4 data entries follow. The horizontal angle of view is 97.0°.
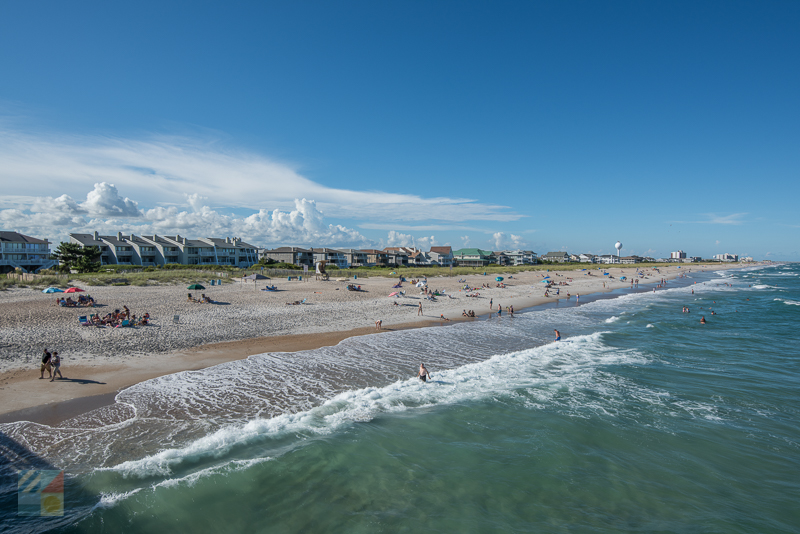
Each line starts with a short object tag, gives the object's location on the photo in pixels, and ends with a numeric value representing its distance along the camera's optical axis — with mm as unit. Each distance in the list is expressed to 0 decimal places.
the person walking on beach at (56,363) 13586
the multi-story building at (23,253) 60997
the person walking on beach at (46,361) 13500
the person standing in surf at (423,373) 14664
